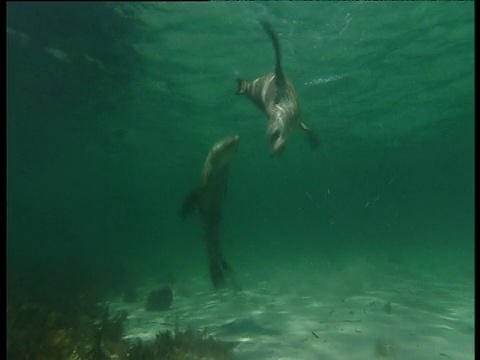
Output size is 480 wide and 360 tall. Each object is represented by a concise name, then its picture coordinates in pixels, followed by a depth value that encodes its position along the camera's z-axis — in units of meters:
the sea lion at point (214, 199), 6.96
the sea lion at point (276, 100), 5.05
